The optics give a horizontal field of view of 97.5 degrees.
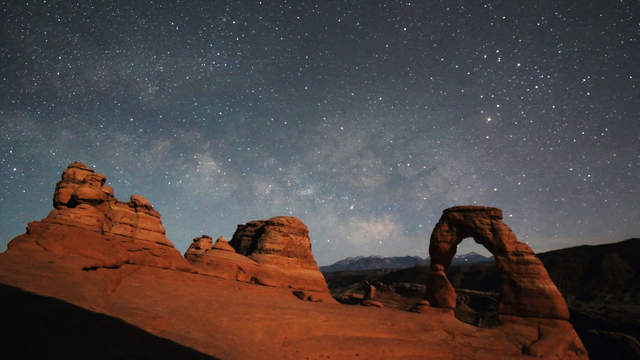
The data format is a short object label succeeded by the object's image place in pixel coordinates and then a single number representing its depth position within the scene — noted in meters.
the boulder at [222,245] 22.69
